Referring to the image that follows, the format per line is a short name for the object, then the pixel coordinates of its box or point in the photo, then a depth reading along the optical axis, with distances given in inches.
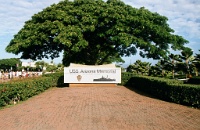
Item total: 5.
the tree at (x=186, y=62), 1600.4
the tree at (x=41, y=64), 3454.2
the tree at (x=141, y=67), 1942.7
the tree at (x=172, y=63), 1663.1
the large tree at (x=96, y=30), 948.0
